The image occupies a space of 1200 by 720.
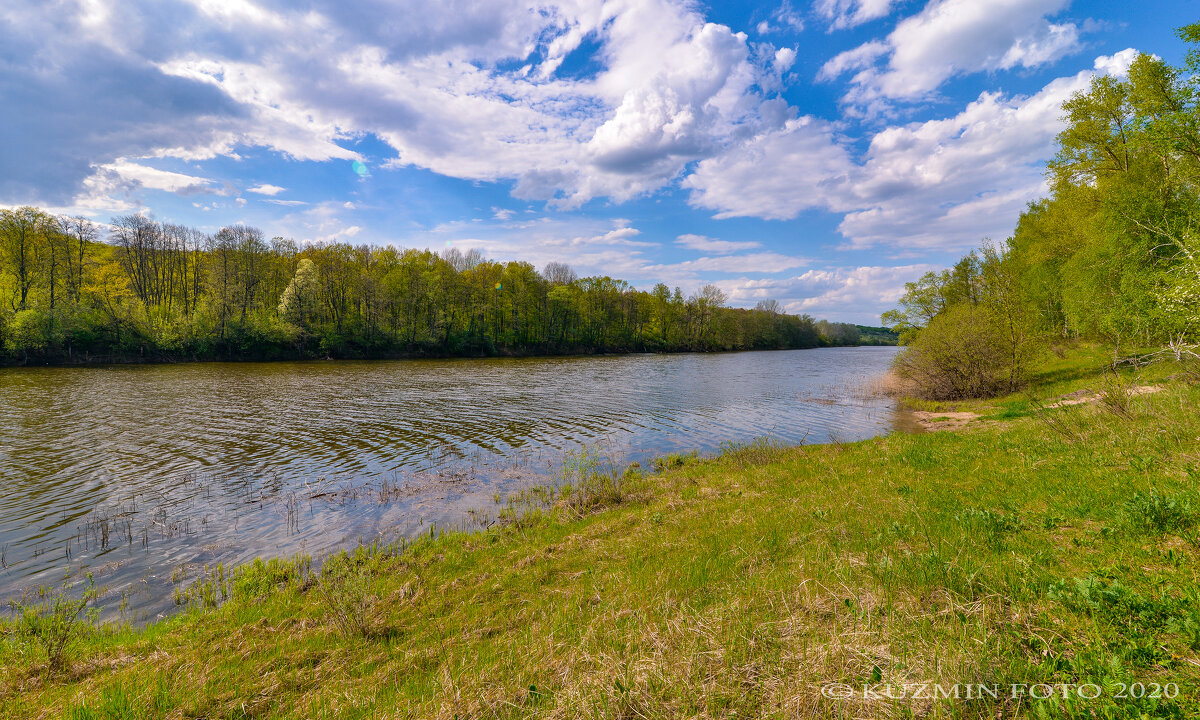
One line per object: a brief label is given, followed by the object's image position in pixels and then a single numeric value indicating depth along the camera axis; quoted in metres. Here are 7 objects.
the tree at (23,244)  49.59
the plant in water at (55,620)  5.55
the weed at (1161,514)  4.91
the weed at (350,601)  6.20
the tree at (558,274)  106.12
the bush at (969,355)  26.67
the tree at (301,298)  63.77
